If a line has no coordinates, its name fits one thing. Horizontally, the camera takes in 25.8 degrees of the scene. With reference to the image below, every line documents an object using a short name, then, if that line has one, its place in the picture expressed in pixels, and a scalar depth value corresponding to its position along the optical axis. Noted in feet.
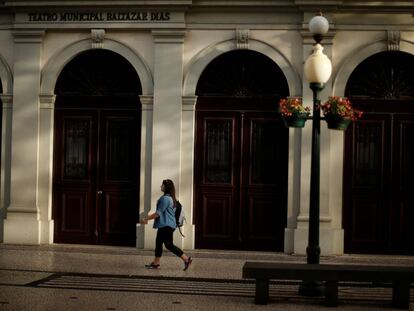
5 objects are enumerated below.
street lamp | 44.32
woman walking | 52.43
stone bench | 41.06
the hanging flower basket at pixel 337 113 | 45.01
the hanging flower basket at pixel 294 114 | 45.98
